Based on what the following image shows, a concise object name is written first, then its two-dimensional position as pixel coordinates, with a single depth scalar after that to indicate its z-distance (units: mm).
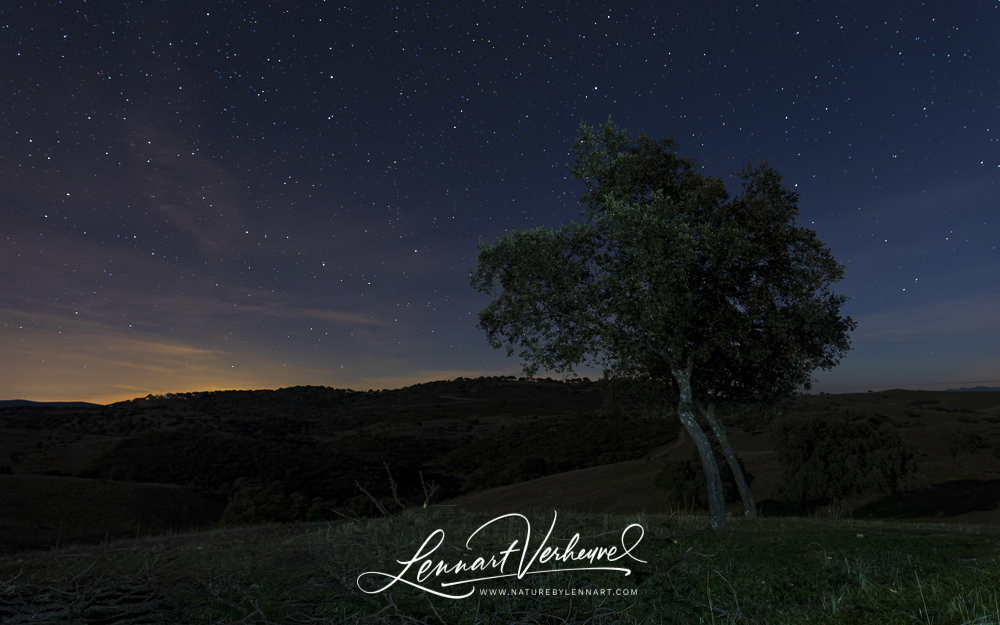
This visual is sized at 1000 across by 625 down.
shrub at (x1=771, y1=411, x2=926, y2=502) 31875
